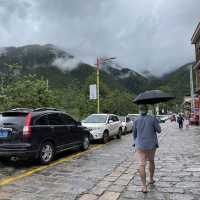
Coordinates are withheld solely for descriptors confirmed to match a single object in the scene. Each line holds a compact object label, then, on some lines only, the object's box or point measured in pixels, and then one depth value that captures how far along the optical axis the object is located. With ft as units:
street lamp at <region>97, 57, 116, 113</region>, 90.53
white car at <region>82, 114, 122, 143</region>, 55.98
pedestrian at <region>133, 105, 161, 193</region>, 23.36
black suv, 32.27
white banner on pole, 87.39
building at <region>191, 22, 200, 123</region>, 130.68
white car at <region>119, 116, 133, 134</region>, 84.97
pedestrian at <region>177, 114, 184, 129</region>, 107.14
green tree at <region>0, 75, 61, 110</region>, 70.90
